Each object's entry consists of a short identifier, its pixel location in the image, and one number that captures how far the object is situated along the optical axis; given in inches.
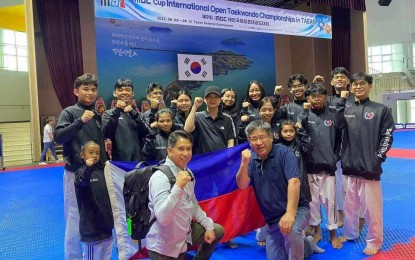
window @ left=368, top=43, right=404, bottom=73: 924.6
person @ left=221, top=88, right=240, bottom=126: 168.9
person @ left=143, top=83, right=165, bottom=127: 166.4
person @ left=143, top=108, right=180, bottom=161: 139.9
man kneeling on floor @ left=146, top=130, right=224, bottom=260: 91.6
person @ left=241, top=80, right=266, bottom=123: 163.9
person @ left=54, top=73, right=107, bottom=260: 128.5
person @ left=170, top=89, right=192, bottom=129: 155.9
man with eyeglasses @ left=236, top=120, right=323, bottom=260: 111.7
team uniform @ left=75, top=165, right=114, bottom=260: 114.5
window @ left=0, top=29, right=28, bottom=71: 601.6
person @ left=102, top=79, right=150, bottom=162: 140.8
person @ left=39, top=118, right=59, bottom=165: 446.9
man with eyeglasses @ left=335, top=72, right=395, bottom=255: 137.6
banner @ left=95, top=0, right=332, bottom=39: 302.7
